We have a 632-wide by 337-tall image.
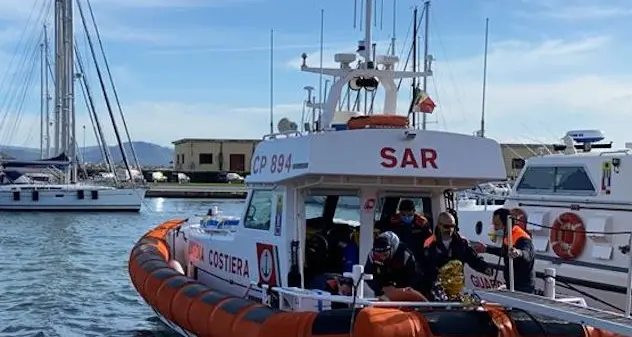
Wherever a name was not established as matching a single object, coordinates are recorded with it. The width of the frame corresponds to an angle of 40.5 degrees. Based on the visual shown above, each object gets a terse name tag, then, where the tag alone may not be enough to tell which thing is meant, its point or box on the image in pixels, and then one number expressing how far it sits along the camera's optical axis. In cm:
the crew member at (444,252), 735
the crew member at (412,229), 846
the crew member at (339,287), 729
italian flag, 1039
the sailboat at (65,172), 3691
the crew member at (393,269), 707
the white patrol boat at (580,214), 1105
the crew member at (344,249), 869
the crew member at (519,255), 746
